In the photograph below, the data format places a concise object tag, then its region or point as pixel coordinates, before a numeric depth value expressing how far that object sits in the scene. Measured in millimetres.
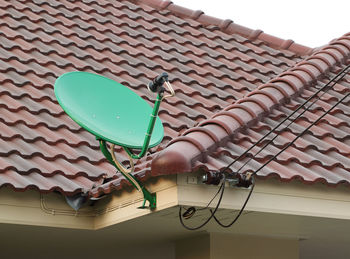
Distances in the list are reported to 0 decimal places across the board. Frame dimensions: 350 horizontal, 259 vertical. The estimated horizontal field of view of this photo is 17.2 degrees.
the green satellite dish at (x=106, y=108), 8107
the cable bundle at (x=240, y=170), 7791
